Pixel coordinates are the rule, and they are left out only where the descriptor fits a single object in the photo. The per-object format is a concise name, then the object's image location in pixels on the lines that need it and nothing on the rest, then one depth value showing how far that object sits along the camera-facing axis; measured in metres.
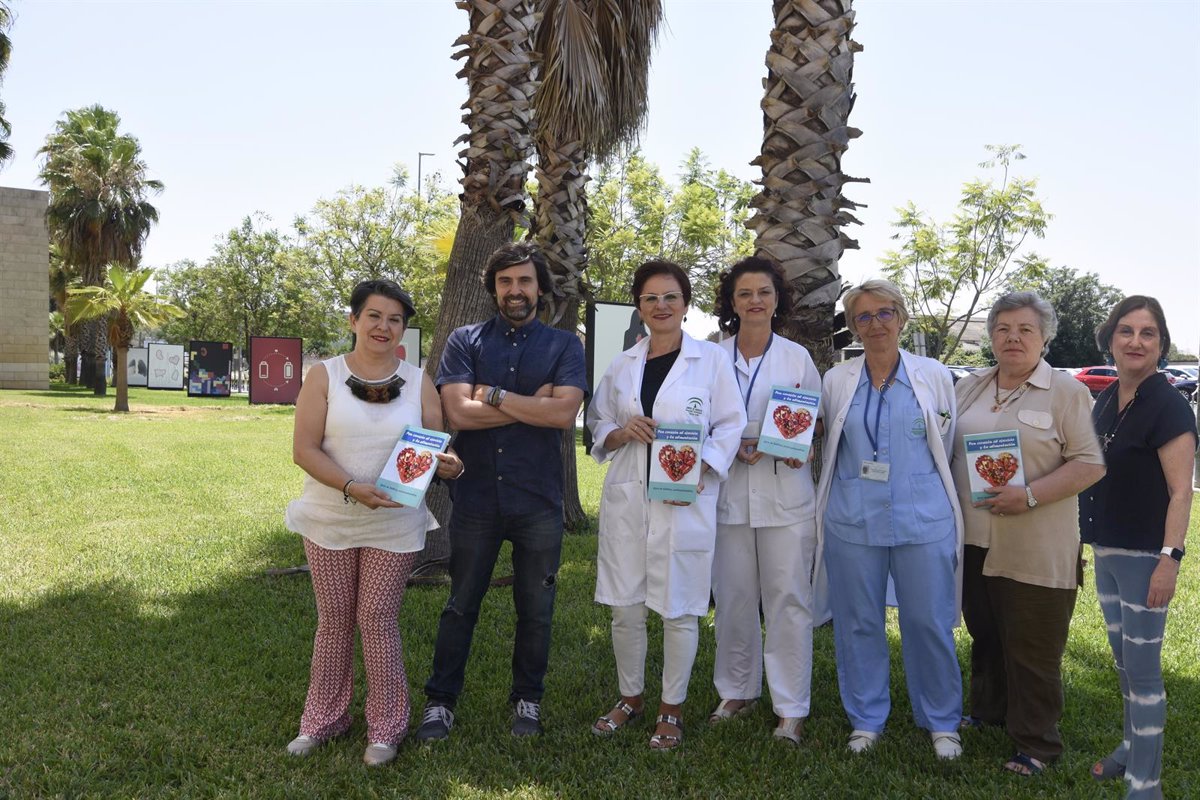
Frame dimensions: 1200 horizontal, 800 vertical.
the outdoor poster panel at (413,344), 12.51
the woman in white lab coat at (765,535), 4.01
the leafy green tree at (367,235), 34.81
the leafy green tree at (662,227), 26.02
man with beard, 3.91
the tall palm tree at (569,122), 8.39
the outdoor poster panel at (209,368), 38.50
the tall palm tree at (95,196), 37.38
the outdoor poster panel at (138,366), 48.66
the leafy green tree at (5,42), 29.05
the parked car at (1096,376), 31.74
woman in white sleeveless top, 3.71
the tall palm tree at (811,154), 5.55
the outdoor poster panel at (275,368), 27.86
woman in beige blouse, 3.60
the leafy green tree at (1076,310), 48.66
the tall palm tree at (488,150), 6.71
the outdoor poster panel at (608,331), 9.55
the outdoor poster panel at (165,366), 46.00
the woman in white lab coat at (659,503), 3.89
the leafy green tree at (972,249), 26.34
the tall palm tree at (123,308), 28.28
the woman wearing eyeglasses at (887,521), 3.81
